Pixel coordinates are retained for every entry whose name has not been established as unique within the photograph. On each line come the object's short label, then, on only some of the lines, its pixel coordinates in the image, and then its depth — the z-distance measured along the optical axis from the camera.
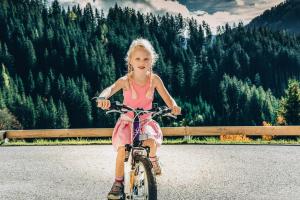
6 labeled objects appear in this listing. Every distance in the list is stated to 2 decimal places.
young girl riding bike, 4.22
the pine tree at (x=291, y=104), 67.44
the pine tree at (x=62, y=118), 105.62
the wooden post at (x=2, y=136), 15.83
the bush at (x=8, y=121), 83.68
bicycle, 3.81
